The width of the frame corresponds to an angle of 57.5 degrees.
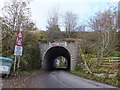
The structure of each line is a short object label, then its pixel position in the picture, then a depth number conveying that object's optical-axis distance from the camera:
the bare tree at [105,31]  12.97
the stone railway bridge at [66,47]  15.09
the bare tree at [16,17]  12.27
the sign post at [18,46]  8.23
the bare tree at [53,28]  18.66
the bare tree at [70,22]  22.42
